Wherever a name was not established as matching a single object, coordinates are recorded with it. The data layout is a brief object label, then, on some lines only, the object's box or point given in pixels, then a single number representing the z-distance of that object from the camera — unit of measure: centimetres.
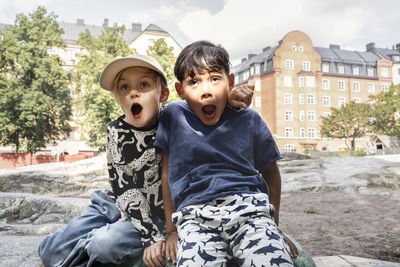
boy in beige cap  213
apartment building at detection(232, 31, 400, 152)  4594
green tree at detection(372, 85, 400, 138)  3781
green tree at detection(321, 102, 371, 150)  3788
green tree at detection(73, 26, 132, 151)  2362
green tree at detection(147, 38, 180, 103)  2331
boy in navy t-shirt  169
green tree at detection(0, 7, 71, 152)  2736
